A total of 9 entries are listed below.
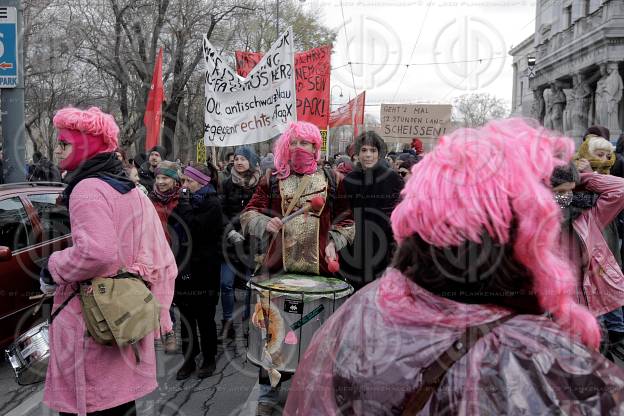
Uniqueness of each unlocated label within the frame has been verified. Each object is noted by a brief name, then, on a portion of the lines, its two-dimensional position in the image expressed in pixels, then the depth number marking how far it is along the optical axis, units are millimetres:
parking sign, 6367
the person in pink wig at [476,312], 1102
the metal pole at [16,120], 6520
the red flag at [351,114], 19125
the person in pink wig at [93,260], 2502
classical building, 25719
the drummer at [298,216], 3688
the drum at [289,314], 3330
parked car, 4641
